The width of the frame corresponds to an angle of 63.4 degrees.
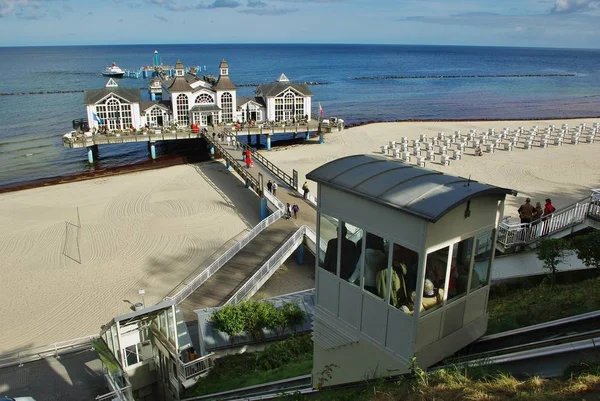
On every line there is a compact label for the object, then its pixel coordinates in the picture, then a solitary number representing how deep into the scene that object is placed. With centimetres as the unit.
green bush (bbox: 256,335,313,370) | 1098
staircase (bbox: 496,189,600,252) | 1349
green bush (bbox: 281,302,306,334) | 1282
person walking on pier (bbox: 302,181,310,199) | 2259
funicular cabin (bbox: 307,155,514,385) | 591
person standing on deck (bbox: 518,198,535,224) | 1397
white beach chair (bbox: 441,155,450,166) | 3269
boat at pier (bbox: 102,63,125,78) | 12453
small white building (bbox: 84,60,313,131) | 3950
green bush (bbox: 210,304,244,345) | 1215
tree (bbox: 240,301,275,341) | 1234
